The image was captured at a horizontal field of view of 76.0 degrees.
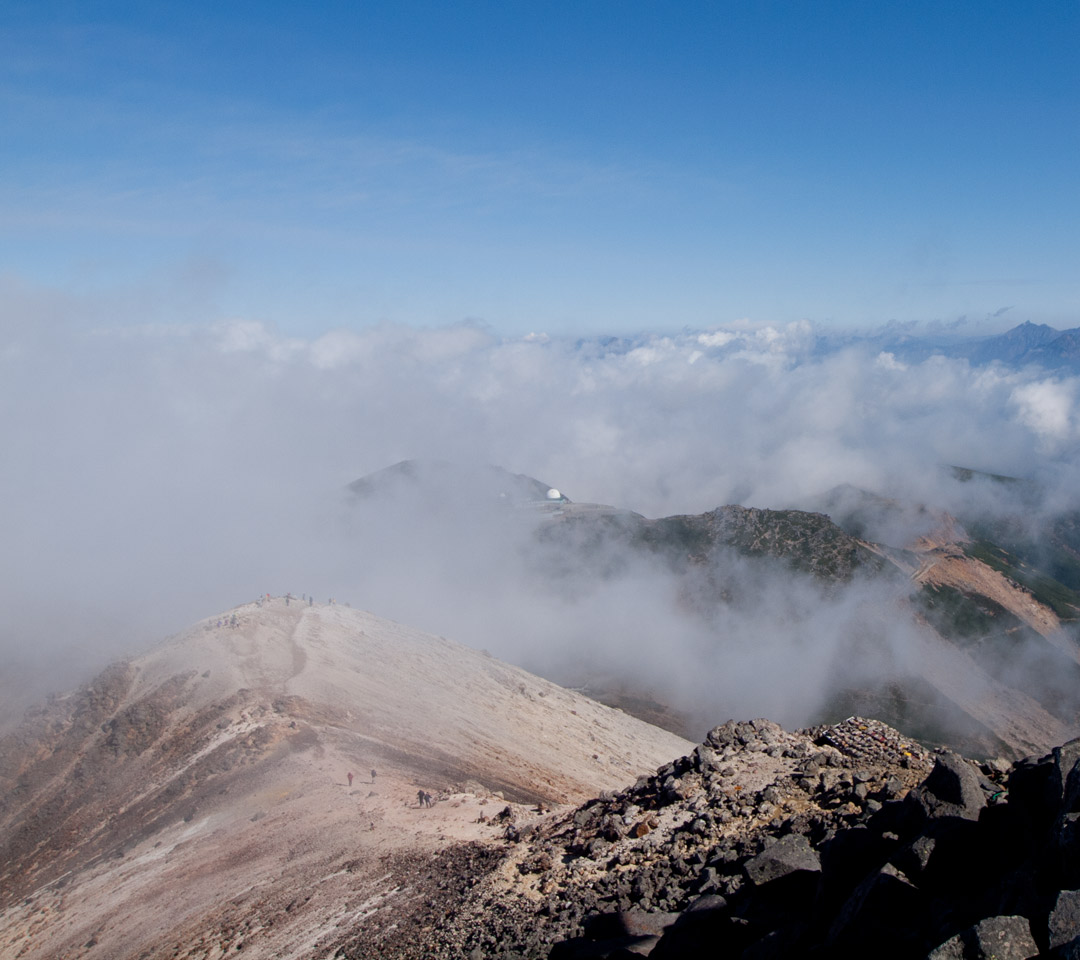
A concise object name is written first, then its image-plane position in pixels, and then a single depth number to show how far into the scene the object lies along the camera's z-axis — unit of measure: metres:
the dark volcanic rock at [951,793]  14.38
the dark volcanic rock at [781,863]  15.41
